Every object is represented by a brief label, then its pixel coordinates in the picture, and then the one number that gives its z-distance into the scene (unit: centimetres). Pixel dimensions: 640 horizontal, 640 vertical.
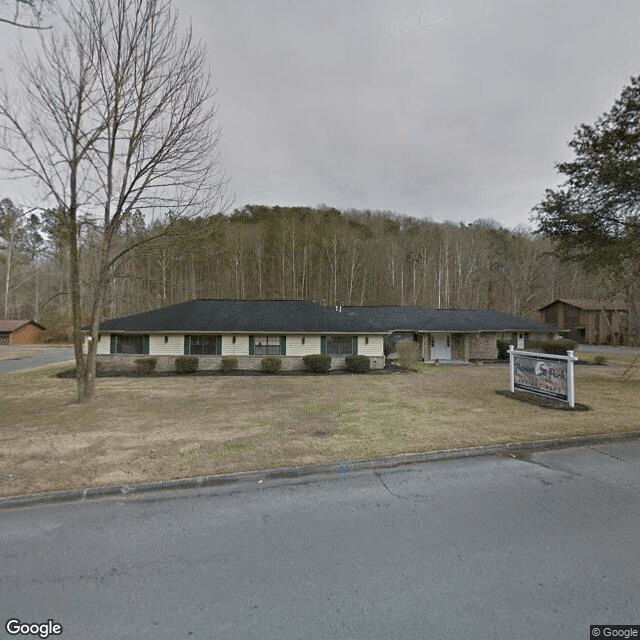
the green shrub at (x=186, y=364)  1581
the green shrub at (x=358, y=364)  1630
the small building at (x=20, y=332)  3609
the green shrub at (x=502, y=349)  2302
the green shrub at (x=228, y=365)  1627
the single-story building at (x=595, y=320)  3731
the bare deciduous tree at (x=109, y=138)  822
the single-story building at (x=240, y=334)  1652
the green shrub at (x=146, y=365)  1582
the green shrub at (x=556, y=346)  2331
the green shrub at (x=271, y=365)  1612
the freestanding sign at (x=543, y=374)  864
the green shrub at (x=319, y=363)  1620
